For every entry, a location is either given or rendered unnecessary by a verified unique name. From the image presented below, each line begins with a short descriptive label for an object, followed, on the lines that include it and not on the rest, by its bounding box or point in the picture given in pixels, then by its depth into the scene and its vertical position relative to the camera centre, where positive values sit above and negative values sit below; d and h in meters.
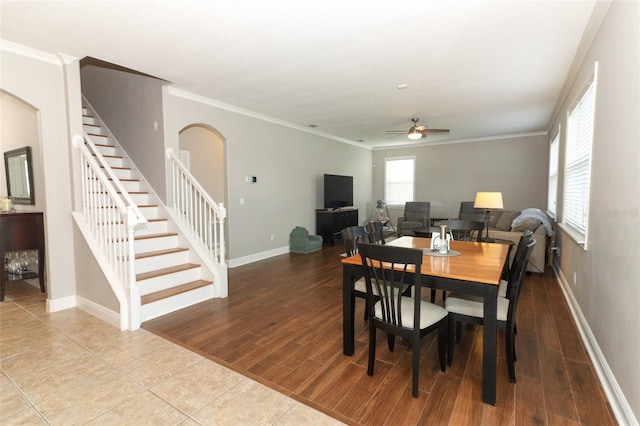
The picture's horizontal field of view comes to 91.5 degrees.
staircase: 3.25 -0.86
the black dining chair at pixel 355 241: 2.67 -0.49
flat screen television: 7.51 +0.02
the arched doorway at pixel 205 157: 6.86 +0.79
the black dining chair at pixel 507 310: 2.08 -0.82
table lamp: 4.01 -0.12
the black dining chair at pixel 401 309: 1.92 -0.81
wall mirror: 3.99 +0.24
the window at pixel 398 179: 9.45 +0.39
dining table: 1.91 -0.58
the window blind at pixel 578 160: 3.08 +0.37
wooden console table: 3.65 -0.50
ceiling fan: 5.63 +1.11
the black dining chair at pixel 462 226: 3.79 -0.42
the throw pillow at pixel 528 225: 4.90 -0.53
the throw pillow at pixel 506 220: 5.81 -0.53
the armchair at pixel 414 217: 7.68 -0.67
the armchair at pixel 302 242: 6.46 -1.05
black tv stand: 7.34 -0.74
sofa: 4.75 -0.65
